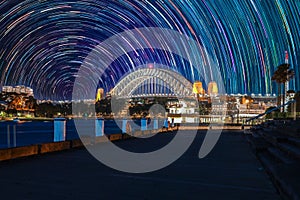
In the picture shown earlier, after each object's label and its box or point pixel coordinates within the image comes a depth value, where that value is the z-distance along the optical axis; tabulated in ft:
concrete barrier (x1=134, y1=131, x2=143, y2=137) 91.70
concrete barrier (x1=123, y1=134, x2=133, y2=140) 81.95
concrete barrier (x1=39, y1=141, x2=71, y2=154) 47.78
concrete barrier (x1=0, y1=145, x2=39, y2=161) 39.29
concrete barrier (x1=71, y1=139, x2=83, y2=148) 56.09
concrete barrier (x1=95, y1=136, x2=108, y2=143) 65.99
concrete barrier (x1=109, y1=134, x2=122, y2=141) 74.02
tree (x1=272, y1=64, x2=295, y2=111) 236.43
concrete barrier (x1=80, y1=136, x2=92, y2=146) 59.34
